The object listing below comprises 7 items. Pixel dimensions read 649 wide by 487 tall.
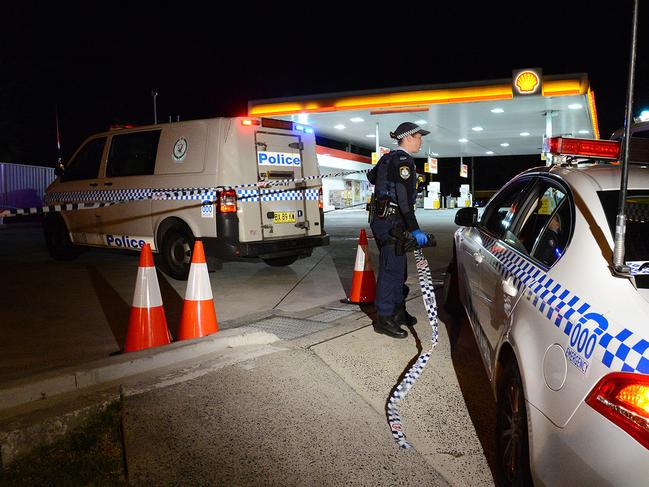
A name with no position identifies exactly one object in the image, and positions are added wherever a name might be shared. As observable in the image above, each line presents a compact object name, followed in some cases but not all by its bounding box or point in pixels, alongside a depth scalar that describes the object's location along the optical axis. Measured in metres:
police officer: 4.52
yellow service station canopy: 15.04
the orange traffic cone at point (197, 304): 4.49
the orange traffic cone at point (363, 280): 5.96
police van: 7.08
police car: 1.63
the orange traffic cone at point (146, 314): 4.28
